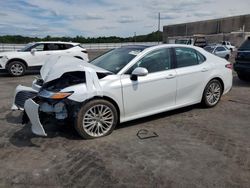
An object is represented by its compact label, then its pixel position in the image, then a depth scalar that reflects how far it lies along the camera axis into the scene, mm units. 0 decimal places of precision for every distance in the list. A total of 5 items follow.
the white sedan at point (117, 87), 3177
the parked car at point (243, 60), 6377
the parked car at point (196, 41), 22856
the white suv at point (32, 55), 8691
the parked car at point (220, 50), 14356
